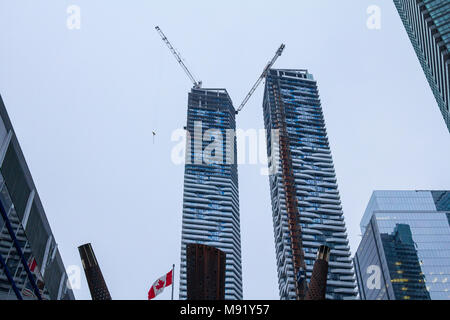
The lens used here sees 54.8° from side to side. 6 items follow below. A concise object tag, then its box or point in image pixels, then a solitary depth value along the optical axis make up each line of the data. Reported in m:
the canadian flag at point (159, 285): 33.59
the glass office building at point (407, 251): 161.12
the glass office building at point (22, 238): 34.78
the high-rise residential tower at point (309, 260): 178.50
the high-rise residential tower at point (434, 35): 110.44
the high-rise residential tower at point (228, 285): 191.00
